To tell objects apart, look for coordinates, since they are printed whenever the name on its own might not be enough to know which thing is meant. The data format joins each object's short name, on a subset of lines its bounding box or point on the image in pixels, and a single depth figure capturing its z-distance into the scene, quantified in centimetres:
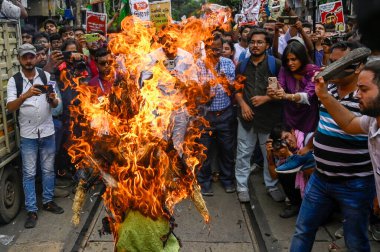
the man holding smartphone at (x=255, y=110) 630
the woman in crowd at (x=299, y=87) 558
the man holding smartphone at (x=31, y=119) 580
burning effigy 343
